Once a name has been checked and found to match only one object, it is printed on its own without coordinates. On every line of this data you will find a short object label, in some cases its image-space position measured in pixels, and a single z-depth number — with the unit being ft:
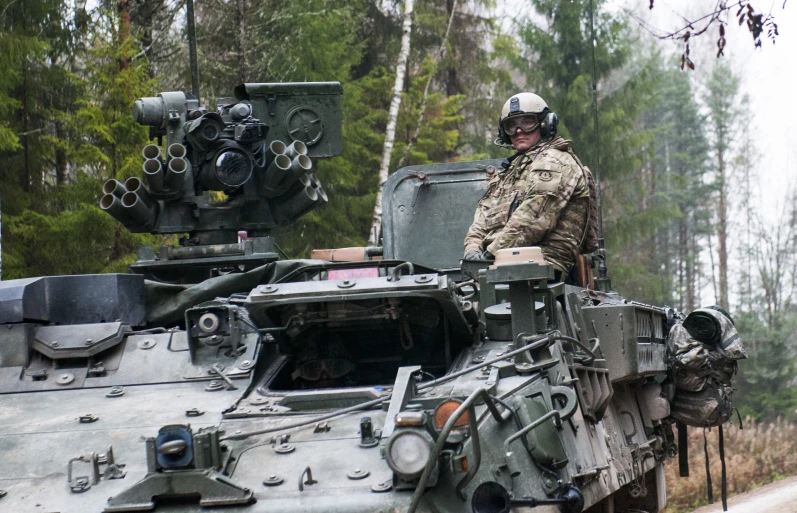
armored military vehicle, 33.22
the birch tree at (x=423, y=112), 129.70
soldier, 49.93
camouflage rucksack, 60.34
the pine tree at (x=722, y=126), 219.41
